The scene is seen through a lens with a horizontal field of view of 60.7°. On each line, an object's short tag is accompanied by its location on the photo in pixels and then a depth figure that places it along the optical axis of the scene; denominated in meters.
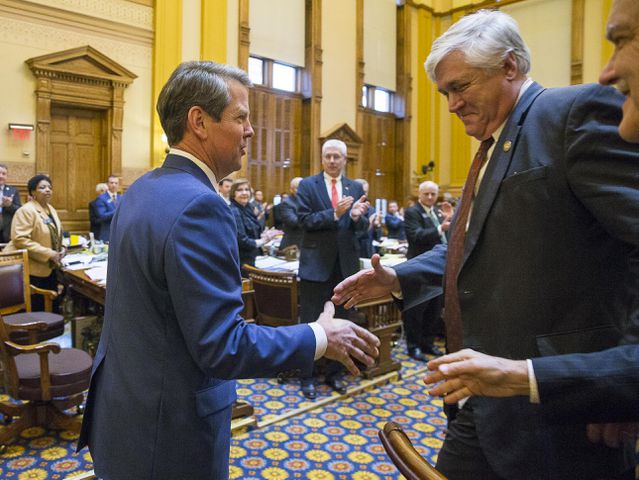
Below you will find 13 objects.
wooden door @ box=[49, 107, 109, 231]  9.48
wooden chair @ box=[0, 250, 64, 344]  3.98
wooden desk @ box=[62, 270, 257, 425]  3.63
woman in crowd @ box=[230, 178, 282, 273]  5.23
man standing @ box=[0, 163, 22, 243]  6.78
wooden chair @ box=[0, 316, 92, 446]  3.05
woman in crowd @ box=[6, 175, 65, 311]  5.02
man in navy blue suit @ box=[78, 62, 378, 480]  1.33
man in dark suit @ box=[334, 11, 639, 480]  1.21
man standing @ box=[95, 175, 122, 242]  8.14
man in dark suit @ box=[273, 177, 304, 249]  4.48
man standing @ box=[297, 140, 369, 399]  4.22
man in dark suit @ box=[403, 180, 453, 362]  5.26
